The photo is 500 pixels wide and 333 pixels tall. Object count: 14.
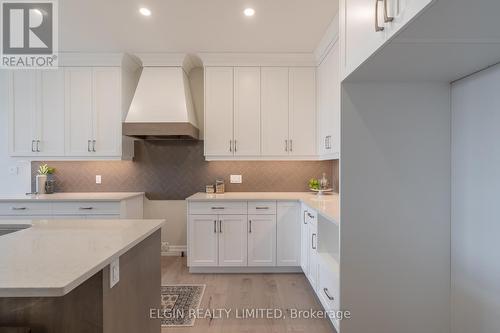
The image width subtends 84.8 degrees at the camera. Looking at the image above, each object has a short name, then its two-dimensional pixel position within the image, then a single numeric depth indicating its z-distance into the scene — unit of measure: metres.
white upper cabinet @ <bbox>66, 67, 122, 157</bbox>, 3.45
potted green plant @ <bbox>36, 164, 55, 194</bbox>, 3.56
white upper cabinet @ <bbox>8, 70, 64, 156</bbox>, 3.43
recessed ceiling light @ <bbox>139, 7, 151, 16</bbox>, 2.49
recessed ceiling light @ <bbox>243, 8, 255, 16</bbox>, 2.48
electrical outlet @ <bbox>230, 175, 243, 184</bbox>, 3.82
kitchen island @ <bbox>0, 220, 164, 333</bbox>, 0.87
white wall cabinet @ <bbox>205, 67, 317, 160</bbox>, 3.49
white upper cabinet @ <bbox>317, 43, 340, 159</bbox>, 2.73
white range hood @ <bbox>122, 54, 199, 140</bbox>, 3.26
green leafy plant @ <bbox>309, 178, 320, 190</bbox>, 3.55
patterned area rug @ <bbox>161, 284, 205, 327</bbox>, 2.25
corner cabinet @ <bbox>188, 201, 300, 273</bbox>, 3.19
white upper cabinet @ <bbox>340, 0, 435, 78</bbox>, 0.94
